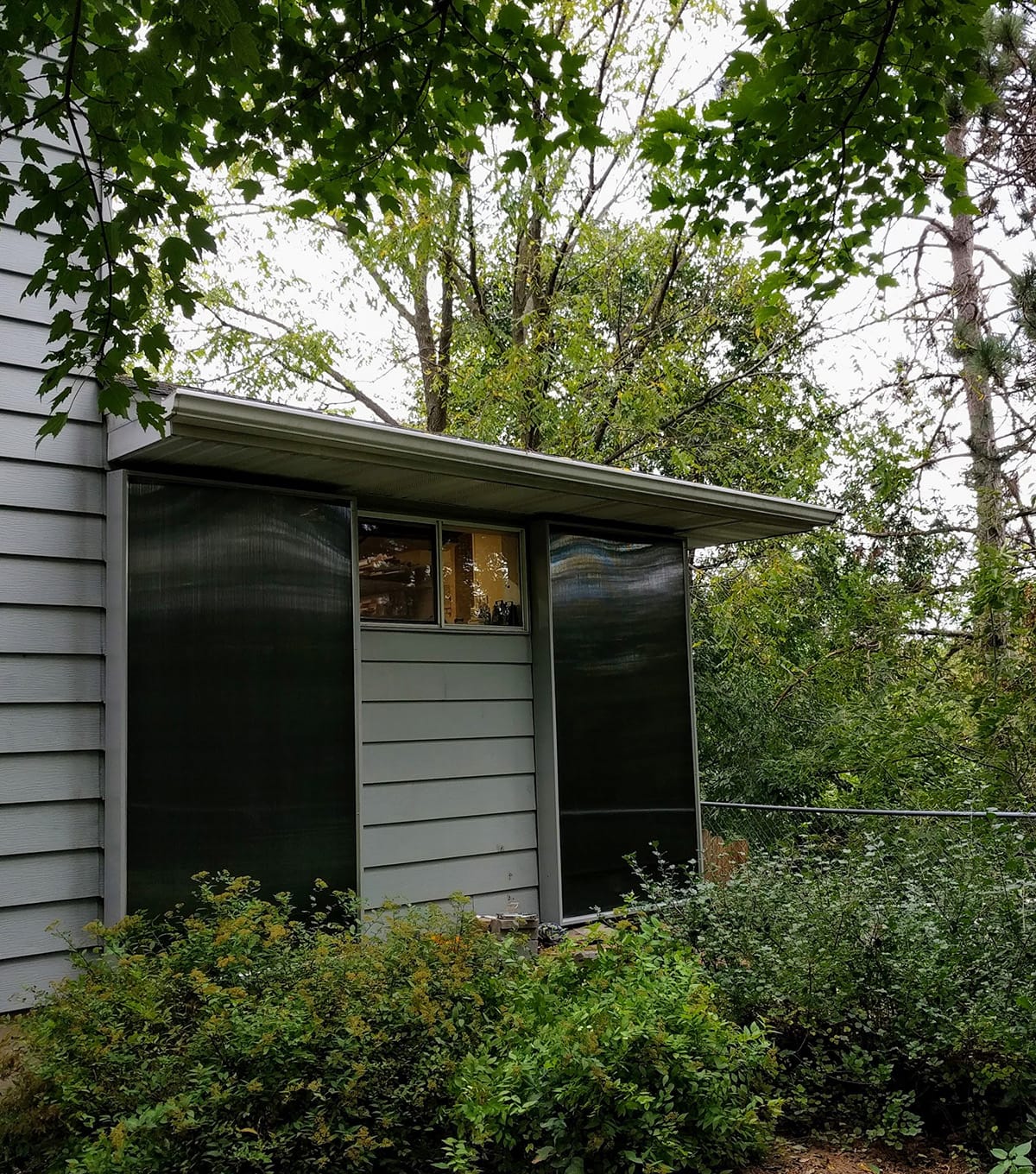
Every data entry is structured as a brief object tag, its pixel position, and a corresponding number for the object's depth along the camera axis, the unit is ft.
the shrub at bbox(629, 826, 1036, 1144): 13.70
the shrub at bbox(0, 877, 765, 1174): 11.27
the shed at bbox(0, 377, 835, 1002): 15.89
